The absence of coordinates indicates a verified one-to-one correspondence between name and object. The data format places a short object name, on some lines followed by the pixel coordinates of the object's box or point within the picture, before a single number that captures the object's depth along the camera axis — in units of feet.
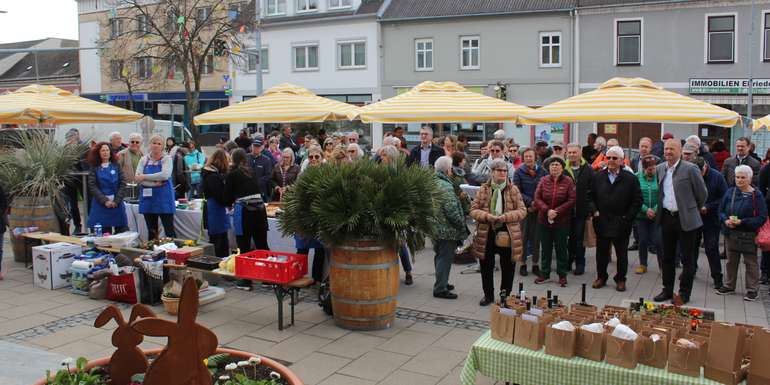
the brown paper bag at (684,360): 13.51
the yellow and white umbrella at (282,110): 37.88
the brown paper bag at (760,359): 13.10
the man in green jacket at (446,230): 25.25
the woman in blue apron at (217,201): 28.12
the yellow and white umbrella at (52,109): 36.55
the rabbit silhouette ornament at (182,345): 11.73
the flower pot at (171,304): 23.99
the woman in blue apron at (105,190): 31.91
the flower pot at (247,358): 14.07
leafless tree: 91.15
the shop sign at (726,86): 87.20
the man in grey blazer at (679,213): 24.84
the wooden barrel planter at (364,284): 21.42
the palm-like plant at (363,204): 20.74
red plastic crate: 21.85
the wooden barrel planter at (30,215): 32.71
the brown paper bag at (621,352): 13.91
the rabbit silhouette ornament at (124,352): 13.35
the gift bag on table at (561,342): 14.52
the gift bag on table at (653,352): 13.93
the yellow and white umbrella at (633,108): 28.48
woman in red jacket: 27.89
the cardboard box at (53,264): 28.22
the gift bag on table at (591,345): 14.34
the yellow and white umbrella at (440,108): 34.99
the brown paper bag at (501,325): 15.40
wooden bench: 21.97
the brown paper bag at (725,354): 13.23
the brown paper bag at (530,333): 14.99
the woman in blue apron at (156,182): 30.96
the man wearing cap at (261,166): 38.06
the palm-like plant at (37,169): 32.30
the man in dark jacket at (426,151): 38.91
